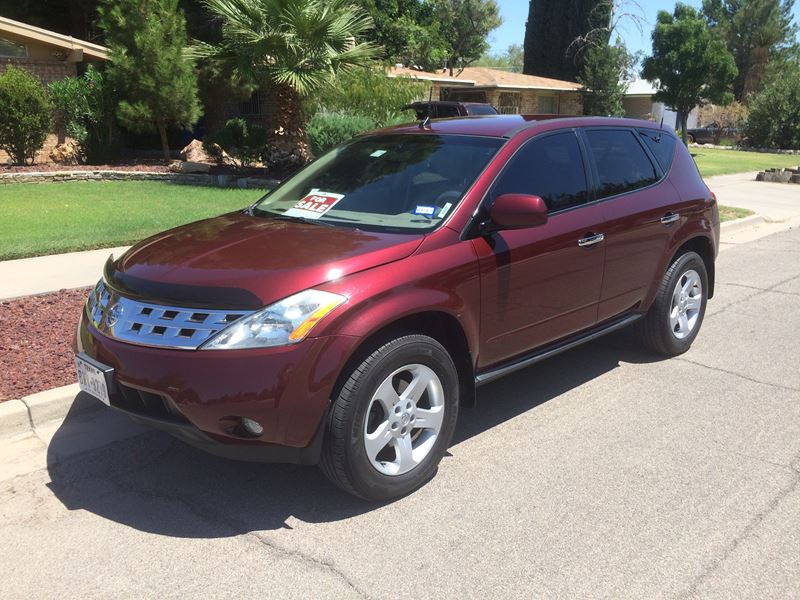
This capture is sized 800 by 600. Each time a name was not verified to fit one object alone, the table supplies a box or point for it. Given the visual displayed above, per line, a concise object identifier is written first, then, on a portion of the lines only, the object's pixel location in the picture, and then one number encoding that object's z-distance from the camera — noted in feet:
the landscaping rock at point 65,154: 58.29
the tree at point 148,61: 53.88
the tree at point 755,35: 192.24
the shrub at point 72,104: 55.83
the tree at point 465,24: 156.46
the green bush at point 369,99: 50.62
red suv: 10.18
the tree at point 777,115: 114.21
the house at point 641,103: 146.30
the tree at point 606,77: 109.91
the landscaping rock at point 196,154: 60.64
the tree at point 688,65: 95.04
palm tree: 45.62
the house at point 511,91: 106.01
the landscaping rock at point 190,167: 54.44
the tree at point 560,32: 129.90
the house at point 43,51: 56.49
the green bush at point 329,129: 46.44
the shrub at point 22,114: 50.47
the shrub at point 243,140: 54.26
